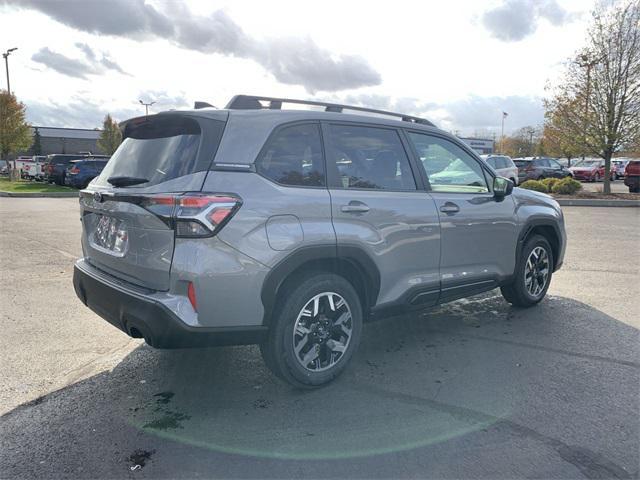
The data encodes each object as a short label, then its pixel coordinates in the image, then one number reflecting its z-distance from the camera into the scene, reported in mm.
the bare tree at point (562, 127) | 19438
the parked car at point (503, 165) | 21402
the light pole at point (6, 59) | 33062
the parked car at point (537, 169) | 27125
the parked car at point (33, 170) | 30619
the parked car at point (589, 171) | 33062
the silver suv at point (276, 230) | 3072
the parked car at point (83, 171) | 24562
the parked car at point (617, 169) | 35406
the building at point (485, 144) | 68650
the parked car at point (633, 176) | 21844
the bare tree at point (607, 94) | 18016
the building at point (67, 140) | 70688
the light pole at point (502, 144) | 87500
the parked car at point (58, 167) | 26875
